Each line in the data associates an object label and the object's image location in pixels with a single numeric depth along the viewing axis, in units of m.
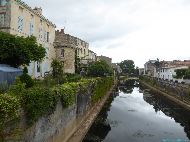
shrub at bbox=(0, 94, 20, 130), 5.45
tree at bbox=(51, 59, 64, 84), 23.37
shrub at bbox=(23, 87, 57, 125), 6.78
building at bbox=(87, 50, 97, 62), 58.20
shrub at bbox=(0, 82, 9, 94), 8.06
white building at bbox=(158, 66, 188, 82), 56.27
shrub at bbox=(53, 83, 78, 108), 9.75
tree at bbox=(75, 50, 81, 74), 35.58
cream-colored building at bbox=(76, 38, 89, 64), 46.82
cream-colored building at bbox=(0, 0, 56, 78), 19.89
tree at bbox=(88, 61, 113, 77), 34.28
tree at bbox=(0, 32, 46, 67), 17.71
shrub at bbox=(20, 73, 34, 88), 13.02
